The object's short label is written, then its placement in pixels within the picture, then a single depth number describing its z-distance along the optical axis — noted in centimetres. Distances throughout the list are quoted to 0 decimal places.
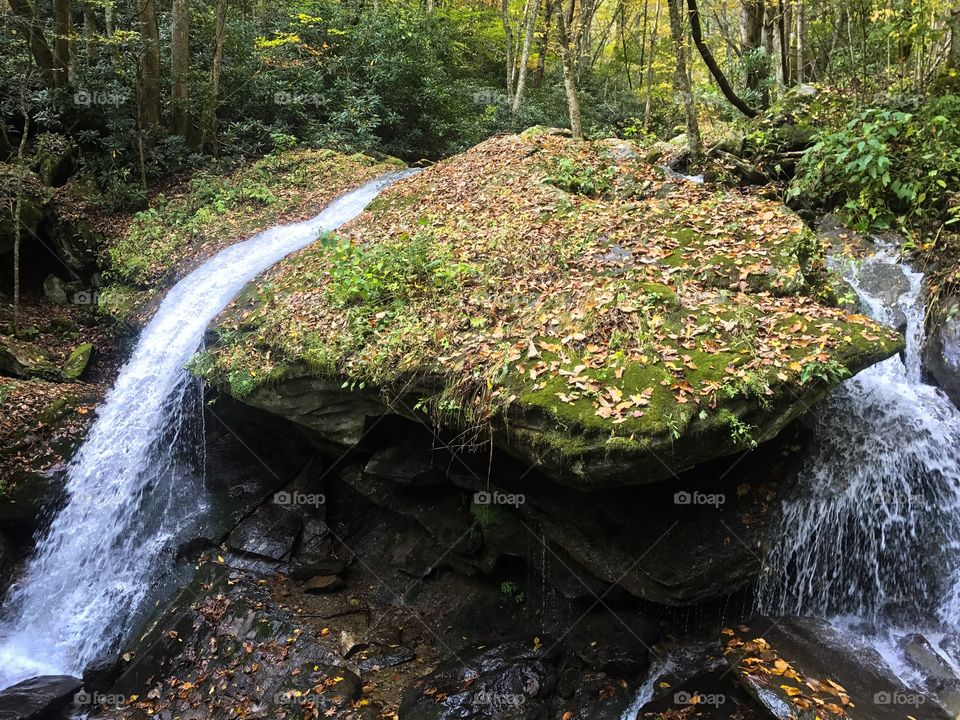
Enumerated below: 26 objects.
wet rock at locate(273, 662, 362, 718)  693
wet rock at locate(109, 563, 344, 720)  717
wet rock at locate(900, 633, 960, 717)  521
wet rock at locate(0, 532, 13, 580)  866
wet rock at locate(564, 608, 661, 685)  645
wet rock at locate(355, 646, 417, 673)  758
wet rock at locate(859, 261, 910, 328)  749
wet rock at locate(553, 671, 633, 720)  616
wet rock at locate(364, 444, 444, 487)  801
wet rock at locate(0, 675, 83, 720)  698
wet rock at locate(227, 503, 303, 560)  902
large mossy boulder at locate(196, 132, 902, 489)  564
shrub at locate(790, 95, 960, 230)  812
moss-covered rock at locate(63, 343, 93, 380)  1082
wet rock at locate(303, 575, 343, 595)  866
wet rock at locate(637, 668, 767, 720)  550
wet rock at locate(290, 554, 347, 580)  880
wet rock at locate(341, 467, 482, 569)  823
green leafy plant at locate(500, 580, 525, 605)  793
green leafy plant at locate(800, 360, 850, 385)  569
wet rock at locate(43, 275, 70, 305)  1272
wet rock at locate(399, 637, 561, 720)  644
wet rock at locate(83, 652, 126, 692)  766
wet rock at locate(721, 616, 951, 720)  509
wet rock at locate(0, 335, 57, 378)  1049
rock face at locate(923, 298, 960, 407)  668
